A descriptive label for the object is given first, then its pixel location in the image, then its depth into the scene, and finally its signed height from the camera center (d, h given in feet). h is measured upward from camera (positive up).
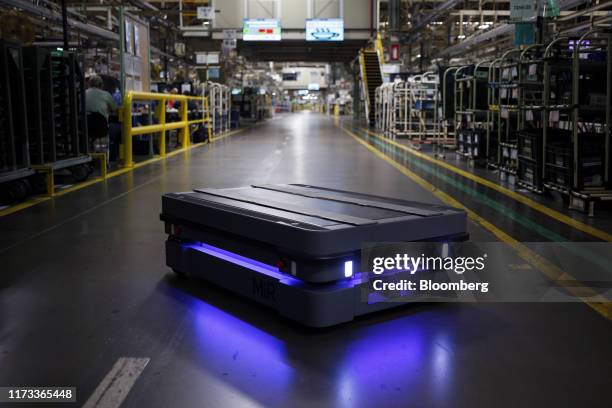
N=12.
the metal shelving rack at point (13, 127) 25.04 -0.01
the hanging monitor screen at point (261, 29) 106.73 +15.48
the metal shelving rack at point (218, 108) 76.89 +2.06
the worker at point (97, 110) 36.94 +0.87
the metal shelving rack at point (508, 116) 32.71 +0.11
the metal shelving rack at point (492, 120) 36.11 -0.11
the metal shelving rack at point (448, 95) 50.84 +1.92
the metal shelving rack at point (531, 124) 27.84 -0.30
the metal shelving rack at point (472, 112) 41.75 +0.46
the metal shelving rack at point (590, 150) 23.35 -1.25
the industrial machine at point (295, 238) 11.07 -2.22
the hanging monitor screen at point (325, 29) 106.32 +15.21
